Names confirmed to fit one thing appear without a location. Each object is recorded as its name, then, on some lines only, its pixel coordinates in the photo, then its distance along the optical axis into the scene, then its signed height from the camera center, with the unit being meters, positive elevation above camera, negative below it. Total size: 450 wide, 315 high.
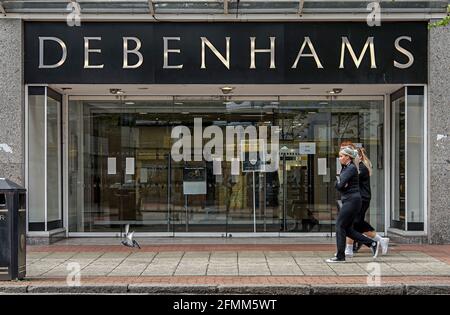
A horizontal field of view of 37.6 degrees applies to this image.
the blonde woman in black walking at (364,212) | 11.93 -0.88
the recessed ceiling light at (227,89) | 14.44 +1.72
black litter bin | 9.33 -0.91
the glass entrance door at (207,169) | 15.49 -0.07
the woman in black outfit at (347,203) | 11.20 -0.65
